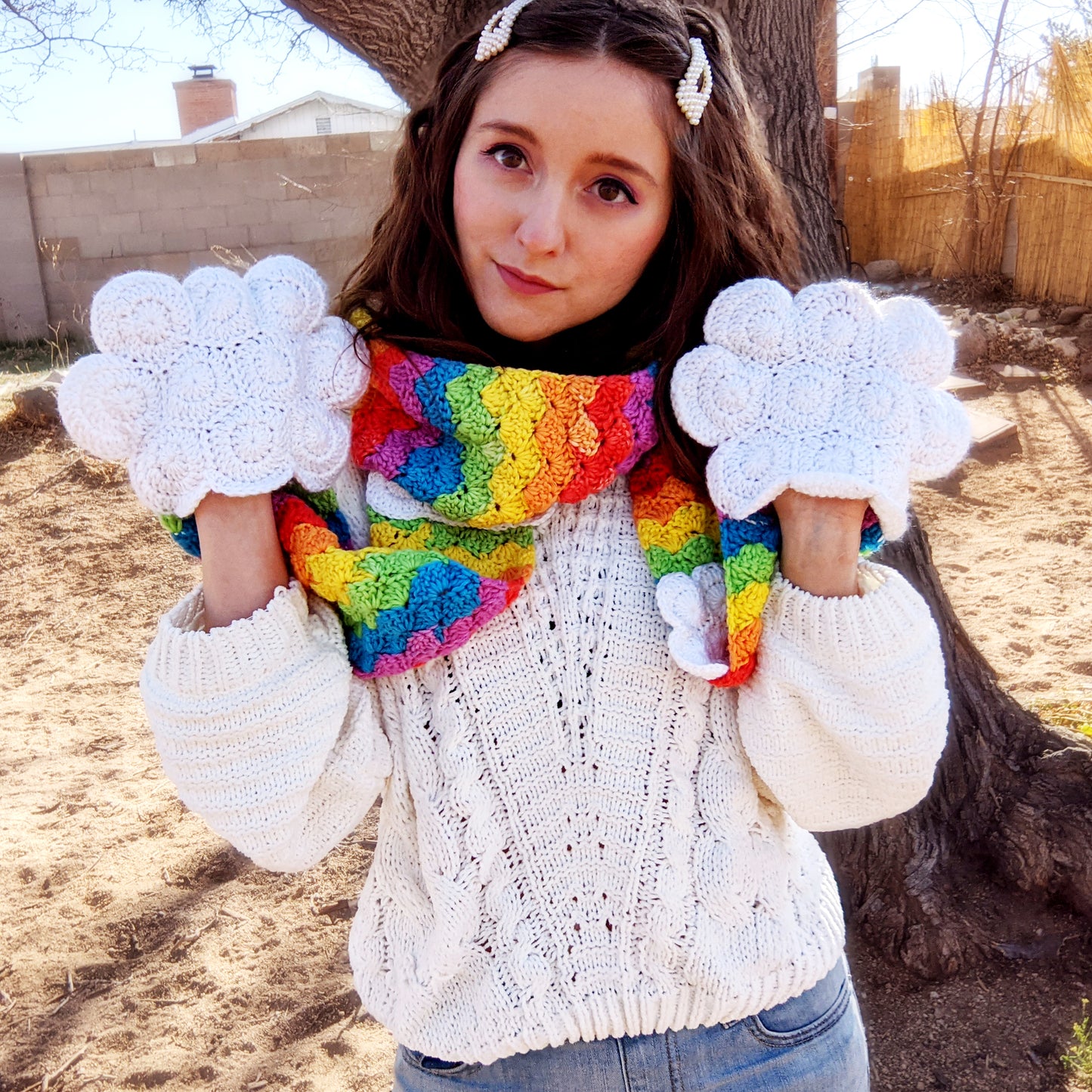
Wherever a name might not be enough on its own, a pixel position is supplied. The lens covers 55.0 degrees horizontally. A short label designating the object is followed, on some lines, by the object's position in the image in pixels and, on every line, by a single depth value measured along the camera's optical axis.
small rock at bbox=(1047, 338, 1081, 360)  7.05
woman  1.10
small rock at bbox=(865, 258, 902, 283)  9.87
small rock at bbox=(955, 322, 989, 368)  7.12
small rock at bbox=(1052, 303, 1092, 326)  7.85
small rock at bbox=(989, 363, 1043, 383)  6.84
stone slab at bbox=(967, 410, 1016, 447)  5.81
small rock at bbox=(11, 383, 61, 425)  6.00
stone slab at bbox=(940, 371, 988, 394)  6.62
